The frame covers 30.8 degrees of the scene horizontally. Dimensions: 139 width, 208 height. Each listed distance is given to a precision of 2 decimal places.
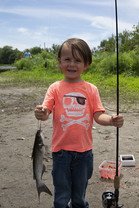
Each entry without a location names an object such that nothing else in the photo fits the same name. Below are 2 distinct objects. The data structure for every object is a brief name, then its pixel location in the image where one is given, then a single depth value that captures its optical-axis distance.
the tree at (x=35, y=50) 32.39
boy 2.08
